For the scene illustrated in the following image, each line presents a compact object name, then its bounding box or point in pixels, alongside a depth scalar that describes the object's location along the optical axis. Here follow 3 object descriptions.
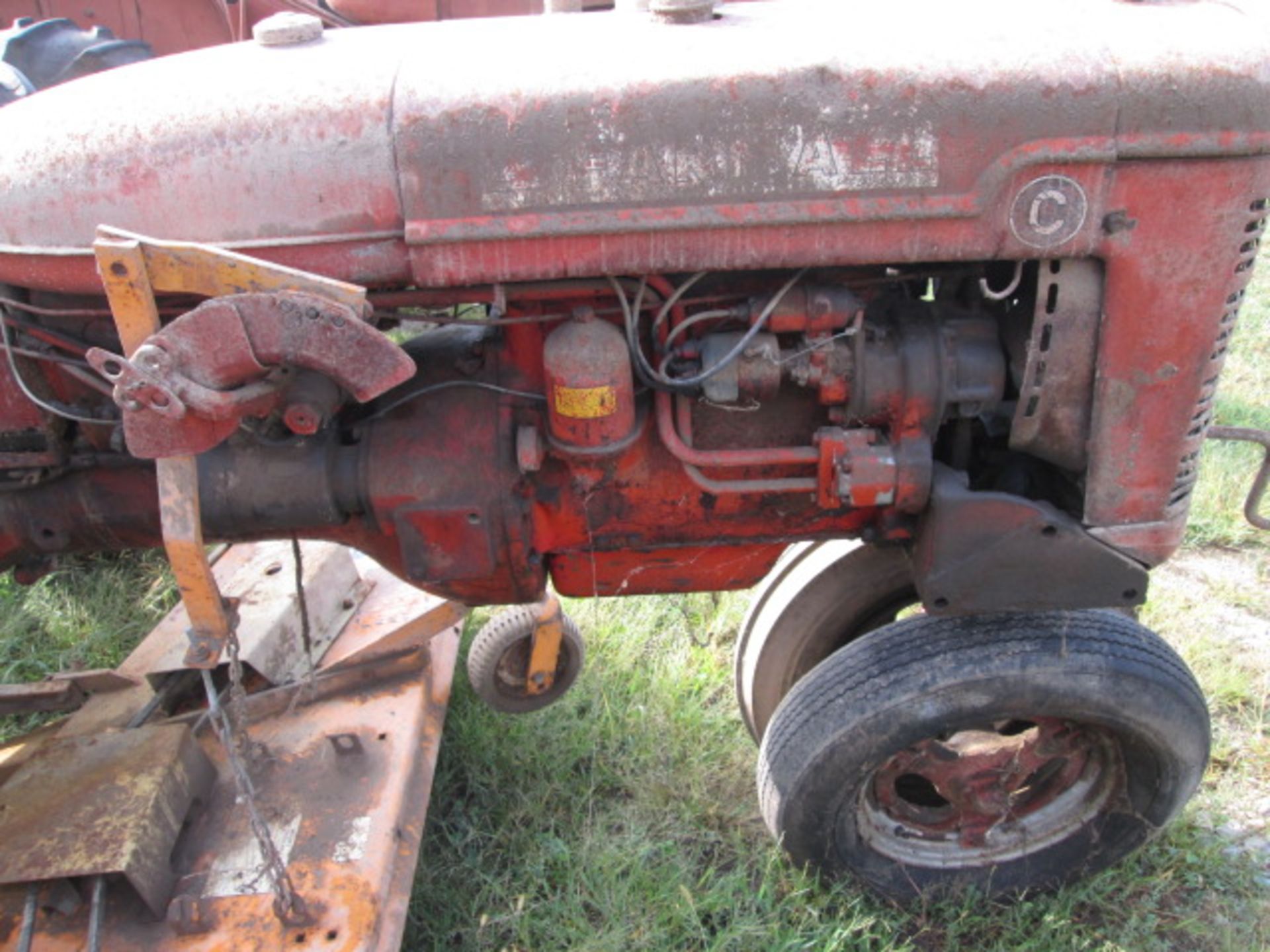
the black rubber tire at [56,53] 3.29
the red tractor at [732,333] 1.65
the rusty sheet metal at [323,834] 2.00
